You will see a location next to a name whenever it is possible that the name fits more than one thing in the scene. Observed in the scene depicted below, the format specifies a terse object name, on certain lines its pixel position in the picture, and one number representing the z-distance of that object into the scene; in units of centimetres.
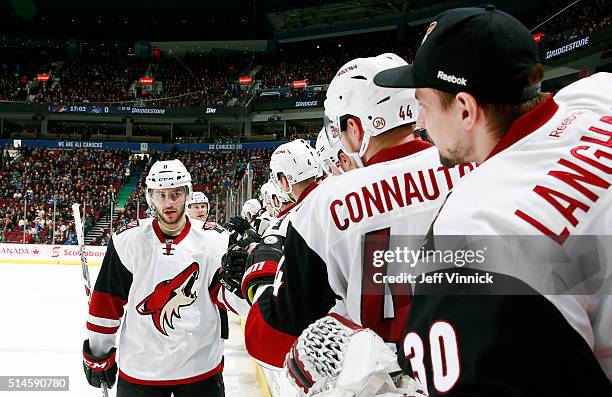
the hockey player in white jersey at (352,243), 118
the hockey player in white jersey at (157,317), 248
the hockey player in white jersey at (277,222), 150
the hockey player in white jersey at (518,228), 59
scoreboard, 2373
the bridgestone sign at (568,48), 1202
